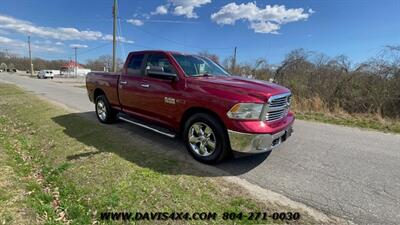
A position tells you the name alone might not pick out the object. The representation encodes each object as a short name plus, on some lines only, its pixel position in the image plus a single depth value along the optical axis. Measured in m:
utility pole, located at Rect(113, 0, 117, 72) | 21.03
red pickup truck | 4.06
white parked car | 50.88
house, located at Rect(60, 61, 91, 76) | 67.26
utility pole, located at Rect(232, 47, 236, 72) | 24.61
